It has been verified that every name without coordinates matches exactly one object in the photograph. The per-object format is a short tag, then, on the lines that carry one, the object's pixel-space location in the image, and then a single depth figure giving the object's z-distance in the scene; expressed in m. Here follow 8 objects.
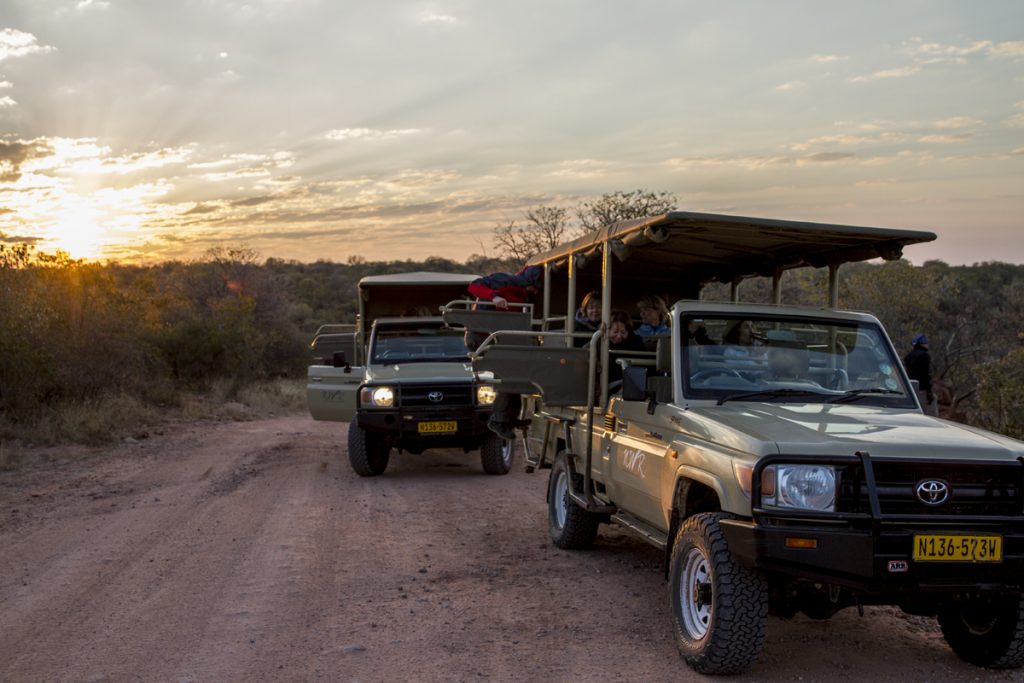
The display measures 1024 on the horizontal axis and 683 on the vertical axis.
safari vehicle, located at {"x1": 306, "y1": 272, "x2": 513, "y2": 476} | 11.06
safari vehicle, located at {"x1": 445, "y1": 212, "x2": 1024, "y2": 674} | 4.14
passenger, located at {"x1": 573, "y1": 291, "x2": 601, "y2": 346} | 7.78
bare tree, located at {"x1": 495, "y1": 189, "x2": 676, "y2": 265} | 21.23
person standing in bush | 12.34
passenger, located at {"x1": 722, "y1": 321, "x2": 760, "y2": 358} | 5.73
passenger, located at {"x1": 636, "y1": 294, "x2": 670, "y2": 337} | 7.07
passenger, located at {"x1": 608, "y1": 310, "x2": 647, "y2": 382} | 6.80
